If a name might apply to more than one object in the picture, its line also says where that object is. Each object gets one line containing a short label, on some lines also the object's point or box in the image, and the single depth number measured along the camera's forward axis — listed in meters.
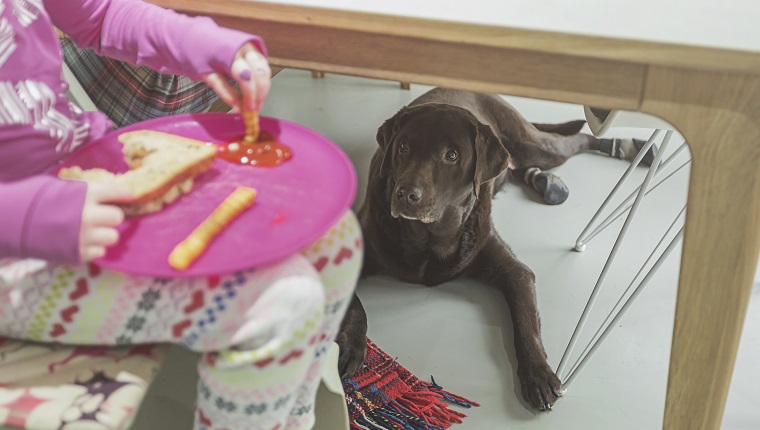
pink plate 0.75
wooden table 0.82
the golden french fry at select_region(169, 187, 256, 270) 0.74
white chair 1.28
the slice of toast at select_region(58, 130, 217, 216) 0.81
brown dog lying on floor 1.54
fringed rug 1.41
